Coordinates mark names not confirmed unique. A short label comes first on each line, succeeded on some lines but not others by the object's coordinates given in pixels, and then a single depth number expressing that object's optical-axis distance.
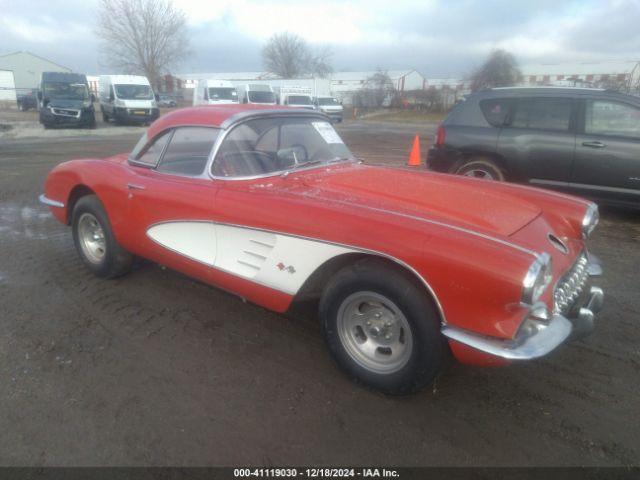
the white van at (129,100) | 21.45
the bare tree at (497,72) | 36.28
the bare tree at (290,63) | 73.31
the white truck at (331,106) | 28.10
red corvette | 2.19
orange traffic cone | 9.65
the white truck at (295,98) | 26.50
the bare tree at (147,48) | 46.12
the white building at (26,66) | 58.84
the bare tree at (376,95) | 43.12
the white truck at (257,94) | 25.16
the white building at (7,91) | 45.10
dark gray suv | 5.66
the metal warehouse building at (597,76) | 35.16
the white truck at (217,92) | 23.73
